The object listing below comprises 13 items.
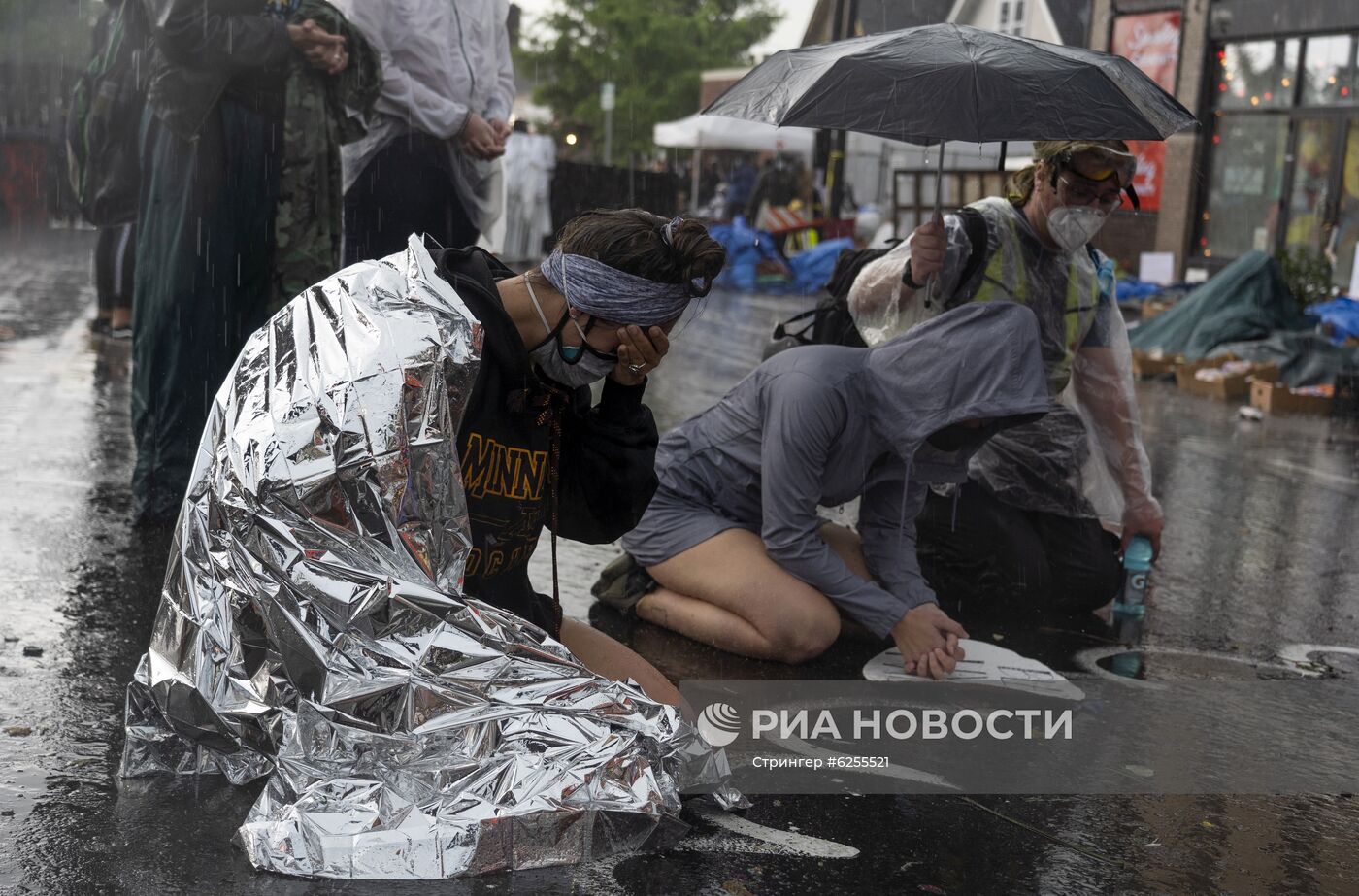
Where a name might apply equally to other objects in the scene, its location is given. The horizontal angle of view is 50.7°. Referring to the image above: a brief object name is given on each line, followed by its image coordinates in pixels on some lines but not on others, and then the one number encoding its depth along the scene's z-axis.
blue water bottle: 4.79
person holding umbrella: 4.47
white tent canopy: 24.50
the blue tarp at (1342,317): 11.15
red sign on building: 19.23
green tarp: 11.57
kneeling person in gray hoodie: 3.81
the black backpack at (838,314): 4.48
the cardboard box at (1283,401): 10.13
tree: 43.81
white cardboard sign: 3.97
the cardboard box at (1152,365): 11.64
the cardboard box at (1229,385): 10.59
